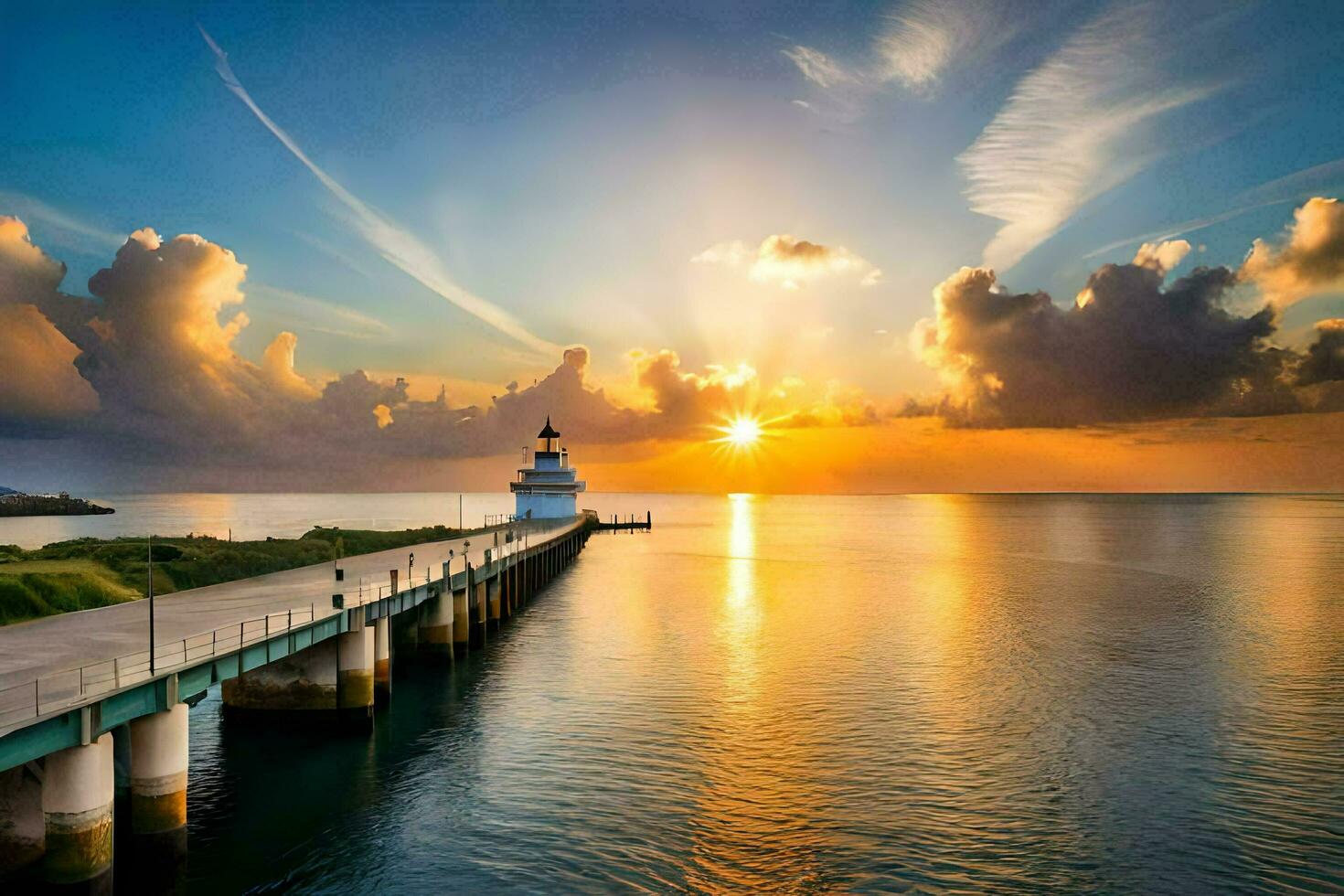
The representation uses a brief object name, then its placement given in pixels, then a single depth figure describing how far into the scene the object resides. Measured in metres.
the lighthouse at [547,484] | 107.38
